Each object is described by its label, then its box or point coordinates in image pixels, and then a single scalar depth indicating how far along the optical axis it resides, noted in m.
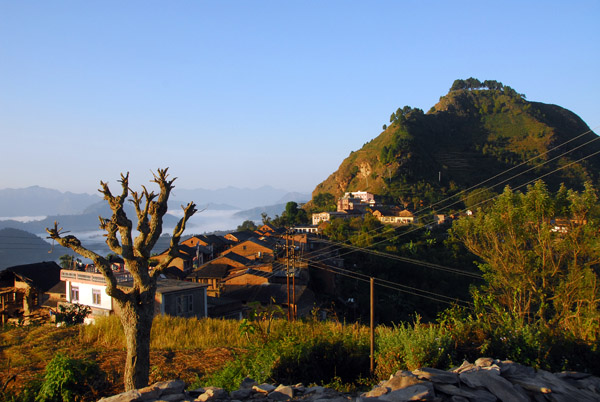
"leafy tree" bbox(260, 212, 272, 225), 81.46
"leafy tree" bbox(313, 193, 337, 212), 89.94
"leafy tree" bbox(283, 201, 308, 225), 76.03
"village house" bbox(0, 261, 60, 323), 23.75
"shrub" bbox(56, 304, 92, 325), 15.34
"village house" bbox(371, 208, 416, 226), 60.09
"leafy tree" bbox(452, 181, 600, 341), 13.59
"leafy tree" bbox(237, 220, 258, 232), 92.25
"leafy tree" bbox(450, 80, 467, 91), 159.38
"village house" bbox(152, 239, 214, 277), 38.27
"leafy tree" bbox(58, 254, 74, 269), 38.11
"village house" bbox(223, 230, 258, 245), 55.08
